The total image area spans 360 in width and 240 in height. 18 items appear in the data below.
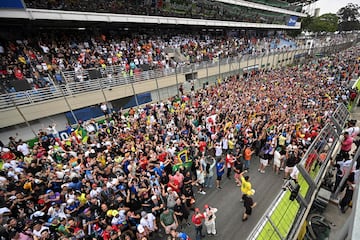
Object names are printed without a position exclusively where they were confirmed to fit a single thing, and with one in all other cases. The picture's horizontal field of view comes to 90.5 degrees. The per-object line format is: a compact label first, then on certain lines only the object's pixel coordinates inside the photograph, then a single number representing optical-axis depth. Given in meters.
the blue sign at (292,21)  47.14
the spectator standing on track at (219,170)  6.96
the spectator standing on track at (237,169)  6.92
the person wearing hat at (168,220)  4.91
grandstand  11.16
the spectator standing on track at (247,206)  5.55
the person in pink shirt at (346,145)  7.13
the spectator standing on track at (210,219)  5.04
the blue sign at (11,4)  10.72
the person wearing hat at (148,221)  4.88
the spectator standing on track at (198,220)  4.92
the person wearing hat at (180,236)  4.38
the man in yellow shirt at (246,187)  5.57
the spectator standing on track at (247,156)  7.71
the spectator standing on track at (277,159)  7.49
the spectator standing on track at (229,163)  7.38
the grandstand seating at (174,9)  14.13
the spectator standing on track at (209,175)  6.79
